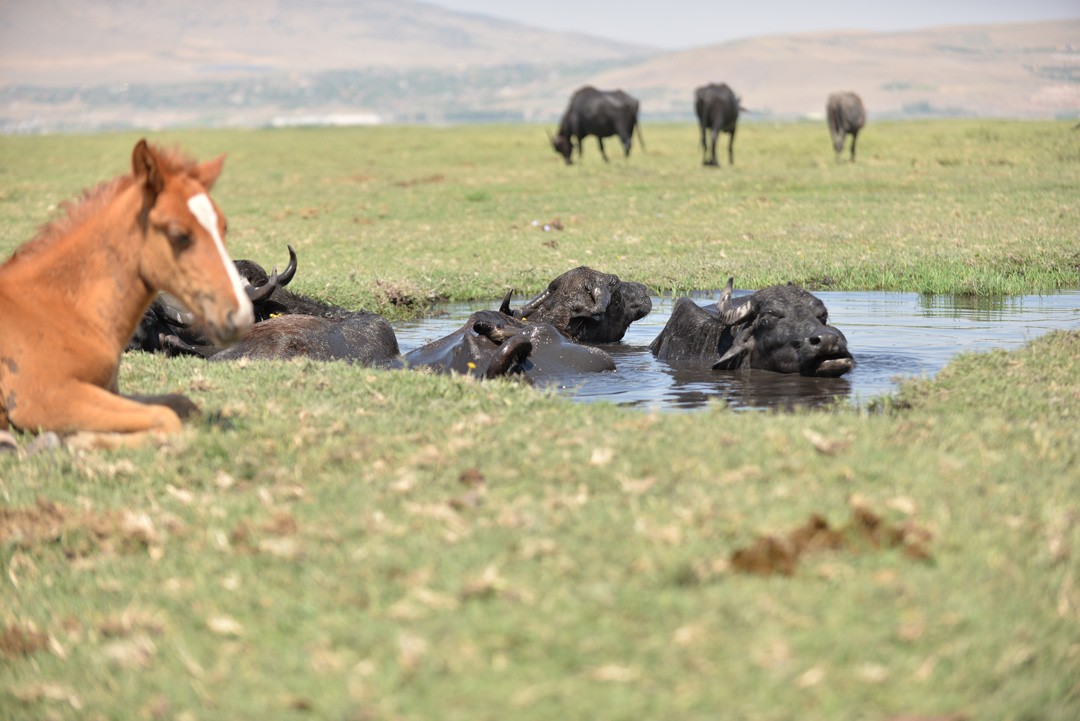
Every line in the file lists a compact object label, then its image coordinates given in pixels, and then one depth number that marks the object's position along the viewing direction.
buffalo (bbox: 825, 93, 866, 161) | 43.34
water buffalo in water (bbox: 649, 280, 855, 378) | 11.20
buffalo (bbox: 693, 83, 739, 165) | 43.41
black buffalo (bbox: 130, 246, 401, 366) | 11.66
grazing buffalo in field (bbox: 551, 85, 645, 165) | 46.06
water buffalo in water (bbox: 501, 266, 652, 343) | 13.49
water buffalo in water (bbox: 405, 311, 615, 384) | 10.98
